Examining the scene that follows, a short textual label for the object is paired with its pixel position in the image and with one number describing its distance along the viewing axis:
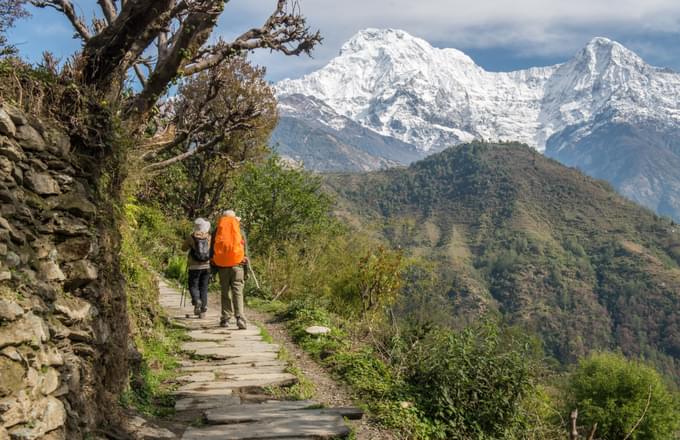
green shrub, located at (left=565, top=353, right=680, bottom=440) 24.70
